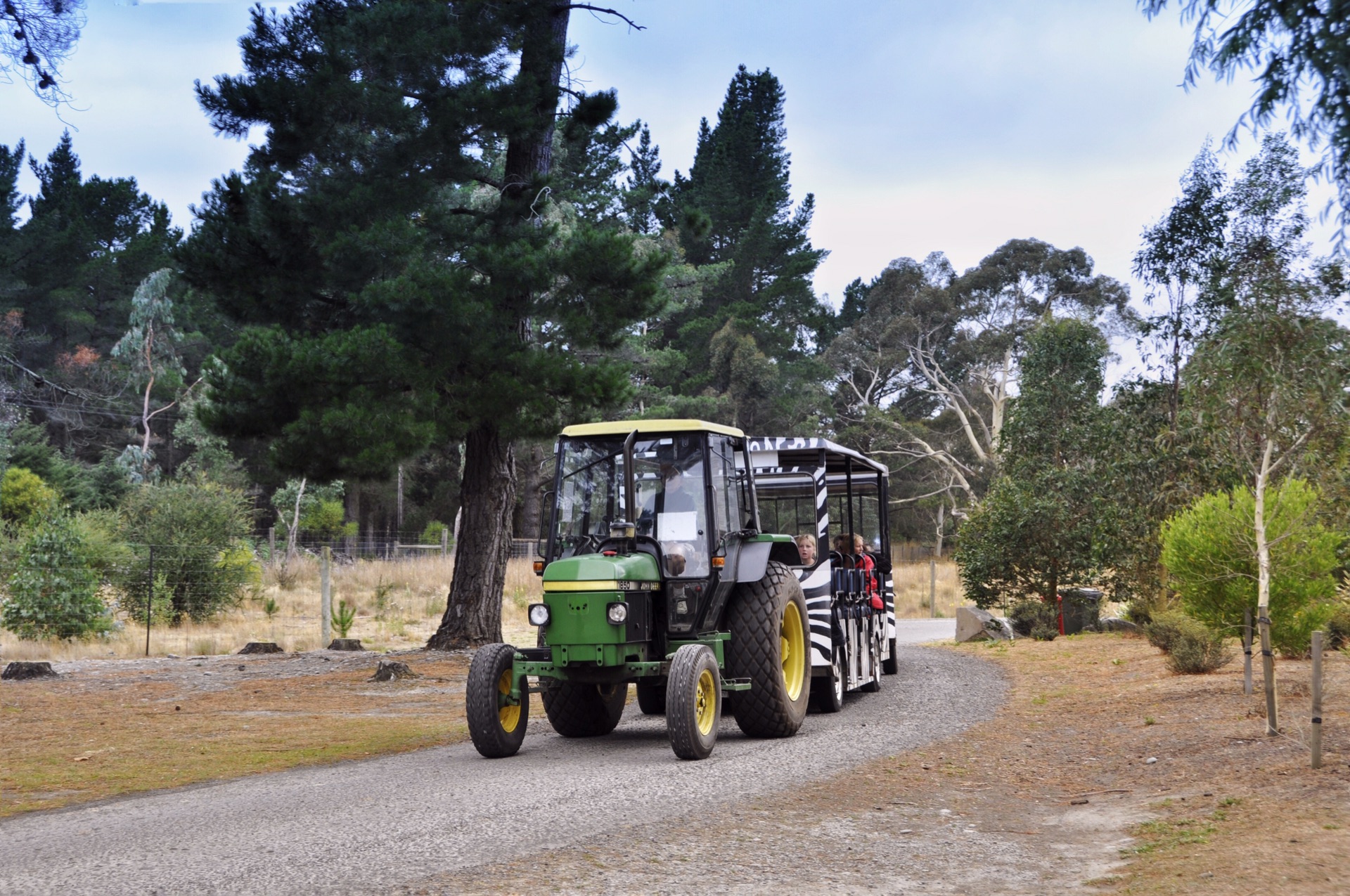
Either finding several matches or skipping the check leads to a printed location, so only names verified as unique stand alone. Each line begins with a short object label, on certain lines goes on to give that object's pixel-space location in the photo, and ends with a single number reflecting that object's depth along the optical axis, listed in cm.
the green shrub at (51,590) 2111
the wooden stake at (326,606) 2116
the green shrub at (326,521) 5044
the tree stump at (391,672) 1616
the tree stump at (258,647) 2005
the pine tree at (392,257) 1655
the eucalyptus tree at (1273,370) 1320
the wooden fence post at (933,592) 3458
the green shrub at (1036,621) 2336
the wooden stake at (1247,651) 1140
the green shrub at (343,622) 2165
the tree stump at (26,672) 1609
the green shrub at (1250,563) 1338
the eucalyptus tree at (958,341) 4984
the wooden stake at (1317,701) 783
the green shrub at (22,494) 4194
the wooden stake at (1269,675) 917
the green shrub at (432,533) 5162
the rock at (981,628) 2389
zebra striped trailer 1243
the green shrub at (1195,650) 1432
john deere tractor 942
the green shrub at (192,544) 2480
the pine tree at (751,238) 5222
